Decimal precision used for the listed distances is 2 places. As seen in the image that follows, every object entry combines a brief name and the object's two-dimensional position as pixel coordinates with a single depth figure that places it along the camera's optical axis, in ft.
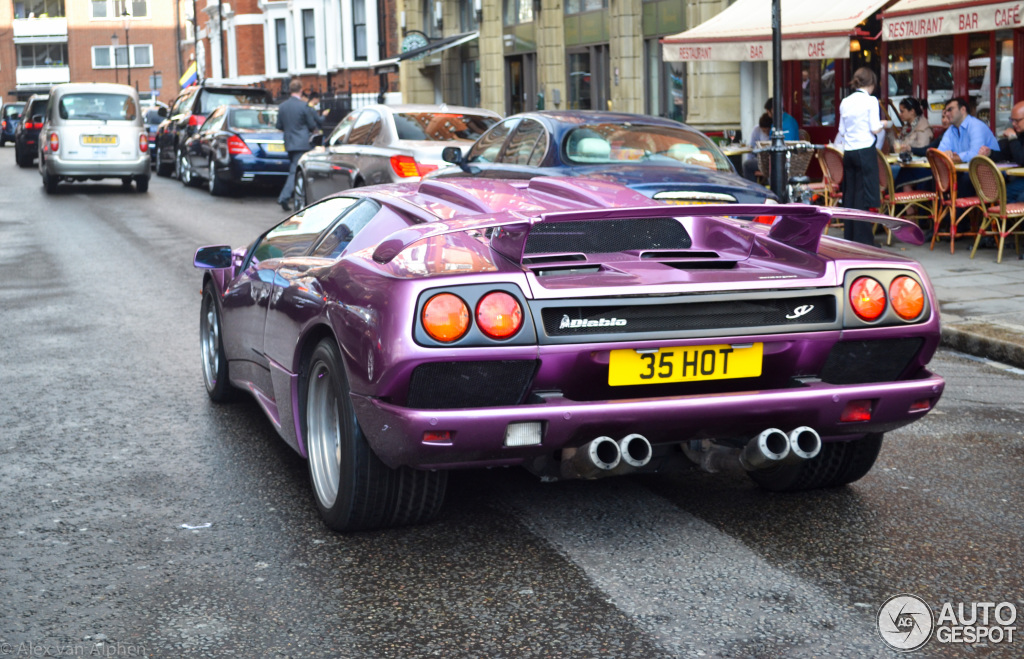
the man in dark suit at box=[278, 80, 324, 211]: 64.28
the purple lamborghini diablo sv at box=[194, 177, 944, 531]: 13.00
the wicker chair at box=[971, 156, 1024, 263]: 36.88
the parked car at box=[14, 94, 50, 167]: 107.04
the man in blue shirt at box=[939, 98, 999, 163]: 43.37
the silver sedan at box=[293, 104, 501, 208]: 46.73
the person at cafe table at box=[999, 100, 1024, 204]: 39.65
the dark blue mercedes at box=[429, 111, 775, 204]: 31.27
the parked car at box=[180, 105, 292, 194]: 70.24
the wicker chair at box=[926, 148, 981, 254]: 39.47
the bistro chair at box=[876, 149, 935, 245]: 42.32
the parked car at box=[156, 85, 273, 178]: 84.12
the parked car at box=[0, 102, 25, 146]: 167.63
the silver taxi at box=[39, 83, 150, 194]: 76.38
